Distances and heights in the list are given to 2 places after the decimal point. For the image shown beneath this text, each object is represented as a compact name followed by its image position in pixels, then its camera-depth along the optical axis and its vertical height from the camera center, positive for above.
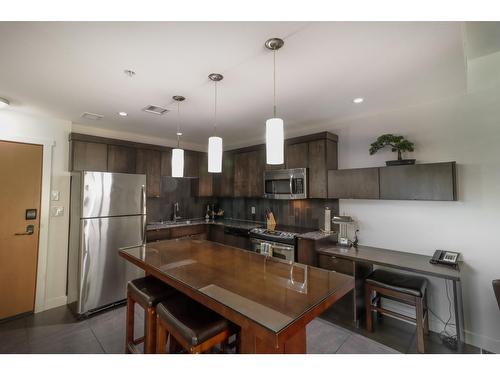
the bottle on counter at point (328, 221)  3.21 -0.36
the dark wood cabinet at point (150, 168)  3.72 +0.45
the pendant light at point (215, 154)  1.88 +0.34
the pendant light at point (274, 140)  1.45 +0.36
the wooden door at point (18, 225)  2.73 -0.38
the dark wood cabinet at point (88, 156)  3.11 +0.54
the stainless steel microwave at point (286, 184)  3.30 +0.18
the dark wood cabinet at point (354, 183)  2.71 +0.16
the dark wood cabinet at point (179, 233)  3.57 -0.64
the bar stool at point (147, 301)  1.72 -0.85
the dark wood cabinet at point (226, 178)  4.46 +0.34
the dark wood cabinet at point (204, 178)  4.54 +0.34
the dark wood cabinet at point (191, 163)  4.29 +0.62
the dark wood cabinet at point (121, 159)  3.38 +0.55
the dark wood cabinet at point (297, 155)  3.33 +0.61
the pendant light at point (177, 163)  2.15 +0.30
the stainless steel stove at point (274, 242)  3.05 -0.67
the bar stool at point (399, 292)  2.13 -0.95
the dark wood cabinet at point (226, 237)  3.69 -0.73
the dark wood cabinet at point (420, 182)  2.25 +0.15
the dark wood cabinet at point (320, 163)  3.11 +0.45
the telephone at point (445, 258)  2.17 -0.61
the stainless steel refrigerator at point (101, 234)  2.87 -0.53
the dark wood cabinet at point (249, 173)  3.93 +0.40
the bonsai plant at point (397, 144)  2.55 +0.59
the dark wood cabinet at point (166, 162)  3.97 +0.57
